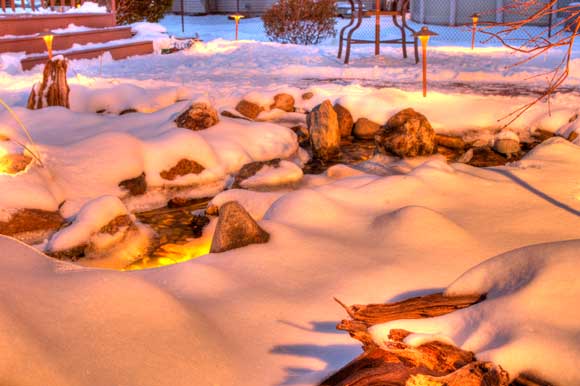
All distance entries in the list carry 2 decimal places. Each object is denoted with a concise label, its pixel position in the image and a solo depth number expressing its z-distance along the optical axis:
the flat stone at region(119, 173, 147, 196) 5.29
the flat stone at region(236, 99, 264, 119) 7.51
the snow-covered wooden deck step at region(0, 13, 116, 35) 10.02
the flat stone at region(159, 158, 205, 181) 5.55
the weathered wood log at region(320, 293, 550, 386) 1.83
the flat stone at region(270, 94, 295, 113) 7.77
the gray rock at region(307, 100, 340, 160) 6.51
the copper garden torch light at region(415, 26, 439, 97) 6.70
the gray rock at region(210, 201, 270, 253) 3.54
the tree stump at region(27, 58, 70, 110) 6.58
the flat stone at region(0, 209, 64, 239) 4.35
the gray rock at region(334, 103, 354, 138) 7.20
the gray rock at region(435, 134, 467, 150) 6.59
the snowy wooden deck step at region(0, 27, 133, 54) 9.82
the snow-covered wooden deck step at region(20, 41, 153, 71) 9.72
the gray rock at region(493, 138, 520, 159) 6.32
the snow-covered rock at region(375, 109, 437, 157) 6.18
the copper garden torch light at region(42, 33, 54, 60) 6.29
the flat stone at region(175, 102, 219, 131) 6.30
